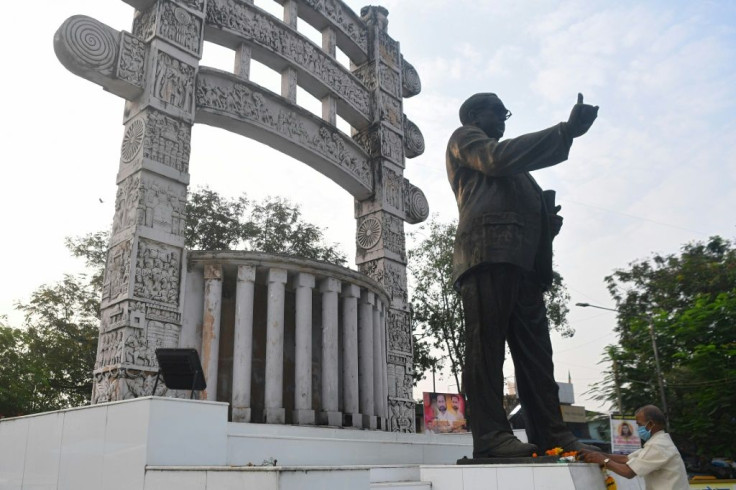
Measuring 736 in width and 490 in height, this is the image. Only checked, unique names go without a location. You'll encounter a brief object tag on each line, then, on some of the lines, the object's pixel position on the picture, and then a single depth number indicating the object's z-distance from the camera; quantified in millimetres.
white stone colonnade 8930
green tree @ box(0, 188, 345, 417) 20734
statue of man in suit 4633
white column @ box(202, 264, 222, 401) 8750
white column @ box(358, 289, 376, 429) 10633
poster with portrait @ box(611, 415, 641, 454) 16562
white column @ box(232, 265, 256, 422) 8562
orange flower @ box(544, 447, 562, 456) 4172
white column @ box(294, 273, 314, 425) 9102
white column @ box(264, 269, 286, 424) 8773
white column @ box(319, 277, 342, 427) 9586
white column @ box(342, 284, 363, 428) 10094
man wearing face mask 3635
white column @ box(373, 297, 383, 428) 11156
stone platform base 3746
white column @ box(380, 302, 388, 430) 11297
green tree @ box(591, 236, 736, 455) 14523
